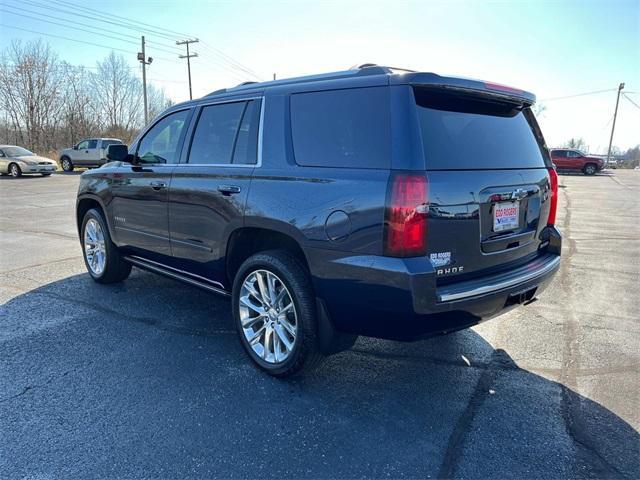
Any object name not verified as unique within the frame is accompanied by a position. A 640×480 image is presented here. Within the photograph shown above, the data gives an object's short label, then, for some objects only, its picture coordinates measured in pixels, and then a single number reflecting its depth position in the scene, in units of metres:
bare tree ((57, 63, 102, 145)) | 43.50
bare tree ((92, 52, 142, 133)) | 47.38
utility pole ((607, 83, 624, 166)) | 48.99
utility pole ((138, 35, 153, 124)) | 33.41
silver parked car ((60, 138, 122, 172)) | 25.98
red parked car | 33.00
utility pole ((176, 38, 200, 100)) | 42.74
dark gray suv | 2.52
